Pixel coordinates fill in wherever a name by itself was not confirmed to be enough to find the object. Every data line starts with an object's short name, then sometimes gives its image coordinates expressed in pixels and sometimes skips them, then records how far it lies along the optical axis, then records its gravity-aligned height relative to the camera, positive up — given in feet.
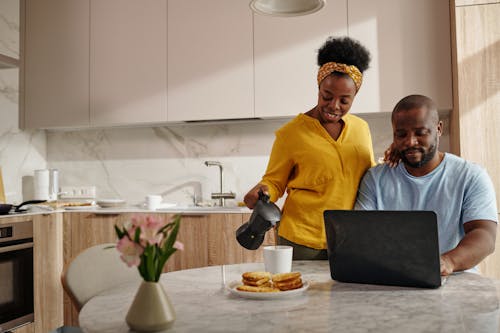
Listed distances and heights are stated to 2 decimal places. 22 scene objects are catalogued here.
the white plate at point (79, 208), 11.96 -0.61
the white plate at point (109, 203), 12.21 -0.51
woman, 6.06 +0.26
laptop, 4.00 -0.57
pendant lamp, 5.83 +2.00
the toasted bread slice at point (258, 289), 3.98 -0.87
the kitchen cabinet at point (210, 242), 10.62 -1.32
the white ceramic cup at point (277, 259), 4.50 -0.72
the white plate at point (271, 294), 3.90 -0.89
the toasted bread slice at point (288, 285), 4.06 -0.85
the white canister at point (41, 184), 13.12 -0.04
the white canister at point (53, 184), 13.42 -0.04
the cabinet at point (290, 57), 11.12 +2.70
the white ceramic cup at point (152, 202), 11.66 -0.49
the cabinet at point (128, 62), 12.19 +2.91
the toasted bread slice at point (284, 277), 4.10 -0.80
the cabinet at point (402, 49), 10.50 +2.67
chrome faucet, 12.09 -0.37
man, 5.24 -0.08
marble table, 3.23 -0.94
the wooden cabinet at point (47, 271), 11.09 -1.97
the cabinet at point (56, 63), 12.75 +3.03
